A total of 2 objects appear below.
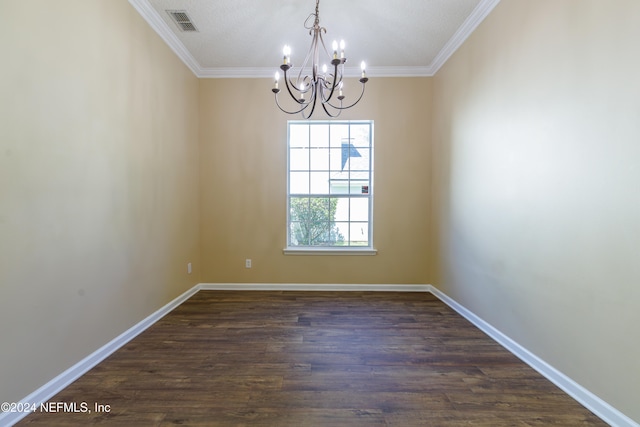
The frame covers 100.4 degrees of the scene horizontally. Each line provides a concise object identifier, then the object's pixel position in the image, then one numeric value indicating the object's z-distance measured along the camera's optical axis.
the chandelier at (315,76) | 1.79
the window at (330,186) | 3.72
